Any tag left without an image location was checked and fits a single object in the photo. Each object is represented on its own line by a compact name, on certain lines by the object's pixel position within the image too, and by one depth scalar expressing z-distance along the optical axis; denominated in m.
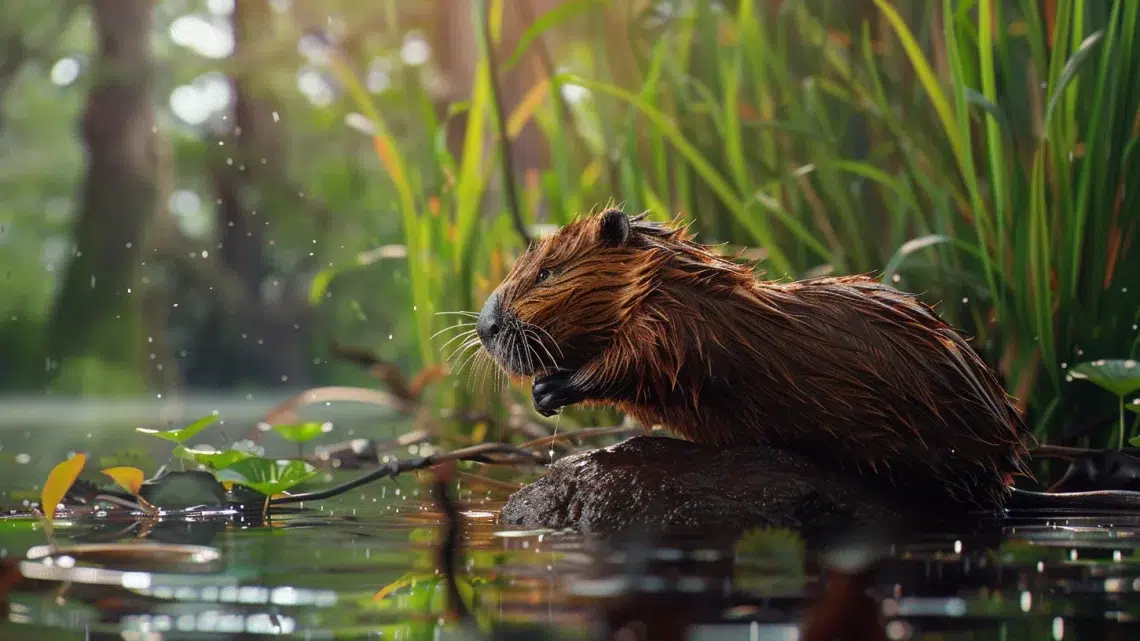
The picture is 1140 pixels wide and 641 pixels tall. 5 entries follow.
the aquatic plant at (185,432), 4.93
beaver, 4.53
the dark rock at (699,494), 4.32
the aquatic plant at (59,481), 4.26
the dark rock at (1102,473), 5.36
